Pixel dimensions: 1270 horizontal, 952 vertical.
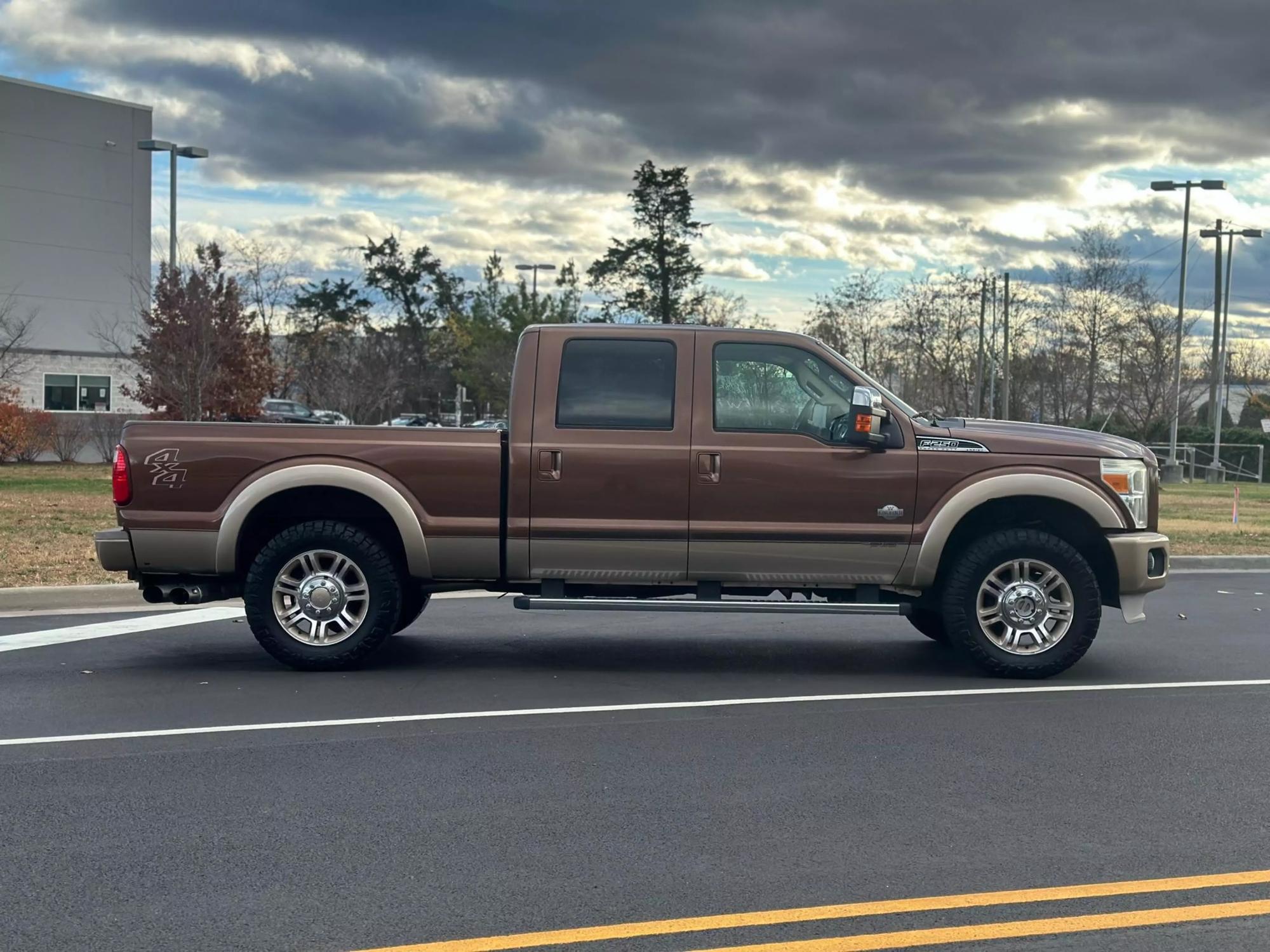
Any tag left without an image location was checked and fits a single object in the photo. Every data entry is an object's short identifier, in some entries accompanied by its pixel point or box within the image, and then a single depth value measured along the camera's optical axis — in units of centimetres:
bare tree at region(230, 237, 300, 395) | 3934
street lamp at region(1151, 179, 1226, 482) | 3506
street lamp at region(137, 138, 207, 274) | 3109
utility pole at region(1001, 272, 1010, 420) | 4525
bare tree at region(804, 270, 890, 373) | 4816
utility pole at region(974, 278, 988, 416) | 4775
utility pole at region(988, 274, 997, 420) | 4578
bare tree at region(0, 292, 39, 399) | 3686
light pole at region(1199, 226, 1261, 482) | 3759
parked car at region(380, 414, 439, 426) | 5461
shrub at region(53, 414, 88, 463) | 3541
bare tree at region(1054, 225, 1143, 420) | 4856
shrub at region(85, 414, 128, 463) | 3631
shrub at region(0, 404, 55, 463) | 3312
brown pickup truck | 849
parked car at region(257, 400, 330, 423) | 4769
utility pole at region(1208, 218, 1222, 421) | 3984
